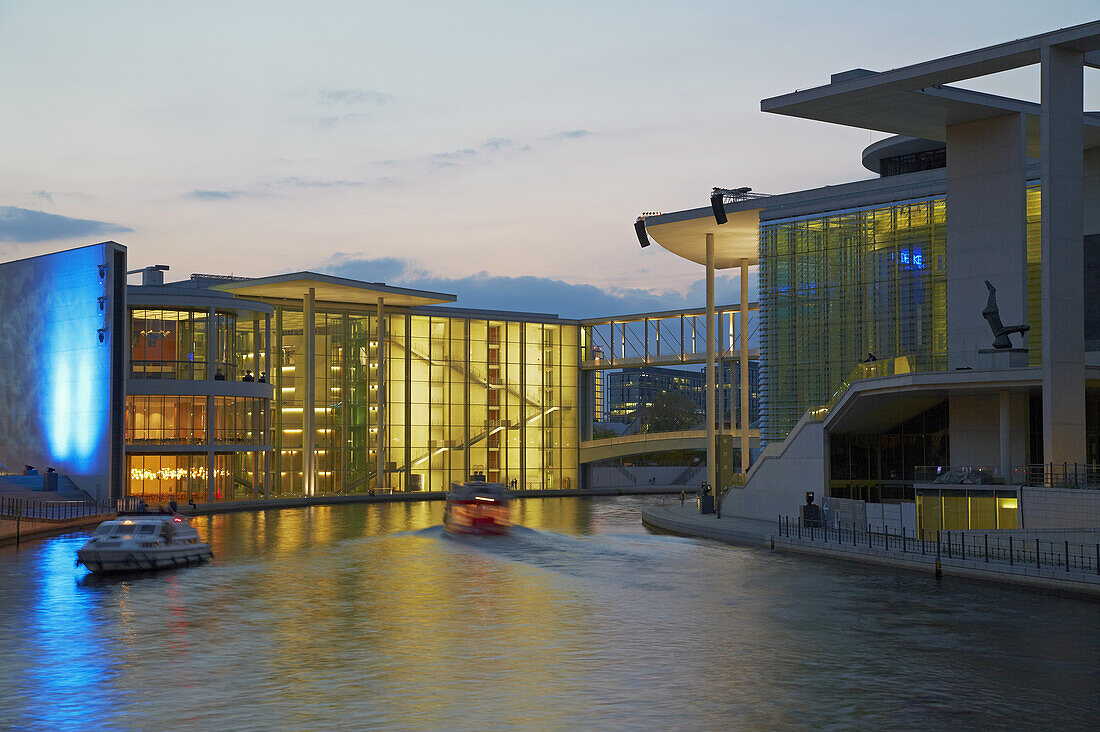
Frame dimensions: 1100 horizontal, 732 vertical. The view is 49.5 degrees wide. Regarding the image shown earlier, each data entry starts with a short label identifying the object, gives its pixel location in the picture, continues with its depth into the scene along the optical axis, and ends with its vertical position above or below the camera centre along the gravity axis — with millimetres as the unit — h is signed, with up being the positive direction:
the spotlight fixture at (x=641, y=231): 71125 +11477
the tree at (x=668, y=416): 191375 +927
